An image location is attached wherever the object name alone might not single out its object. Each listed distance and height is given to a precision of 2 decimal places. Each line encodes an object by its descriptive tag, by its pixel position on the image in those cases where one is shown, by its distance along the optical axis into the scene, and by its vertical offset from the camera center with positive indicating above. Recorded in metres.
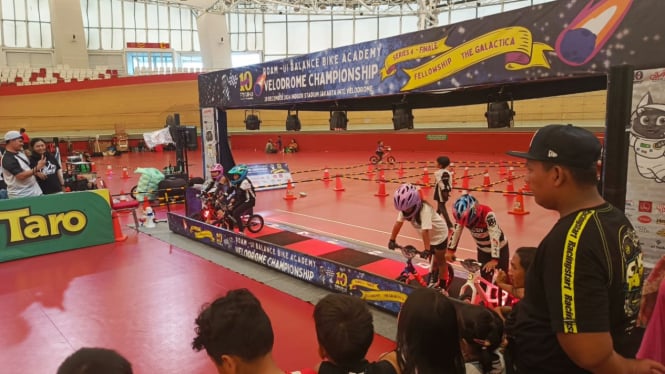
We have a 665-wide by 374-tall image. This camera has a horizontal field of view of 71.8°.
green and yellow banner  8.67 -1.81
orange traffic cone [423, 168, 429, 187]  15.85 -1.71
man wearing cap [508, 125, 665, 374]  1.66 -0.55
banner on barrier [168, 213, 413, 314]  5.78 -2.08
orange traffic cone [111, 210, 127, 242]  9.97 -2.11
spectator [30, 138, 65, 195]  8.99 -0.86
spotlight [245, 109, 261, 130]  11.14 +0.21
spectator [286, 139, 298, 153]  31.76 -1.15
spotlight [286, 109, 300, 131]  9.91 +0.18
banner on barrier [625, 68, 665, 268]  4.12 -0.33
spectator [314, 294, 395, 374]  2.30 -1.05
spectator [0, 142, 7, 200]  10.44 -1.34
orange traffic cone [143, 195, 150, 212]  12.86 -2.01
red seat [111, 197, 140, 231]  10.81 -1.79
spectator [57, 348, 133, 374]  1.54 -0.78
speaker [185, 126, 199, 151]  14.99 -0.20
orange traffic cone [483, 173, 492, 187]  15.12 -1.73
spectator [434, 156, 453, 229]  9.20 -1.09
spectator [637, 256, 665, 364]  2.13 -0.97
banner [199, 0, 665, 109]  4.32 +0.92
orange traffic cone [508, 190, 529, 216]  11.59 -1.94
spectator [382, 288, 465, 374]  1.93 -0.87
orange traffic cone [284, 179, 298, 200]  14.60 -2.06
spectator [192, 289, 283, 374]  1.93 -0.86
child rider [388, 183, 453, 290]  5.53 -1.17
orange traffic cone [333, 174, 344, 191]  15.58 -1.89
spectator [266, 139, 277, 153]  30.80 -1.13
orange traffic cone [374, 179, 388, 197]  14.51 -1.94
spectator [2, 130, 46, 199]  8.29 -0.67
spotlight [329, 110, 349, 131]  9.00 +0.18
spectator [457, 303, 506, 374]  2.33 -1.06
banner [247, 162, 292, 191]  16.50 -1.62
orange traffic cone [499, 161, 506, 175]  18.31 -1.68
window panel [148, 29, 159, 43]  42.44 +8.77
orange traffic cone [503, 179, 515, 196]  13.66 -1.72
